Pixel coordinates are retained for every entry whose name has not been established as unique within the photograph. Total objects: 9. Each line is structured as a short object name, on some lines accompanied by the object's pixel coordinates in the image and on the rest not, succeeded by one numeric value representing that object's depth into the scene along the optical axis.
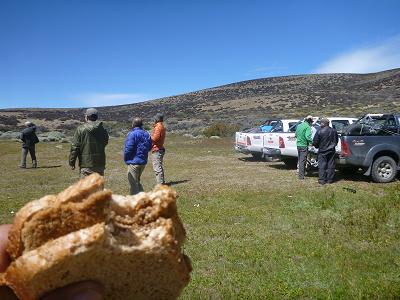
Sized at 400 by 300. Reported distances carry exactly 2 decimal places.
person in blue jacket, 10.76
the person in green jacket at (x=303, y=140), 14.67
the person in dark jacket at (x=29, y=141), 19.59
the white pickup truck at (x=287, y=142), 17.61
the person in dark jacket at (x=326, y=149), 13.60
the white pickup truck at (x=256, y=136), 20.02
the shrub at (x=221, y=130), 39.28
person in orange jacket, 12.82
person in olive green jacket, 9.17
